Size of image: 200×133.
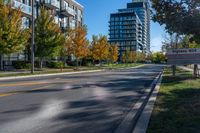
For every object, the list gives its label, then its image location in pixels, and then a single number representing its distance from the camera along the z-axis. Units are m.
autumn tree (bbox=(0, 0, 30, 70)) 17.54
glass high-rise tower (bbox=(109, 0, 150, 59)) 84.43
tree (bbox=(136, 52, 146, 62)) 70.54
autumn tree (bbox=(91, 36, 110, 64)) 33.22
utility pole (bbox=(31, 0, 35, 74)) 15.50
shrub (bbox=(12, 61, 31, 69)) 21.77
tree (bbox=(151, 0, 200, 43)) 6.17
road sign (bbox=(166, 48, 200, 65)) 12.99
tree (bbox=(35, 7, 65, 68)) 21.33
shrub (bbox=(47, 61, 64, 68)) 25.84
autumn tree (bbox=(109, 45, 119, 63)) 43.31
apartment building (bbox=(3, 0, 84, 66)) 22.84
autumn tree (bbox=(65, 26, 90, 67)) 25.87
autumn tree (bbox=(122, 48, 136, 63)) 61.10
